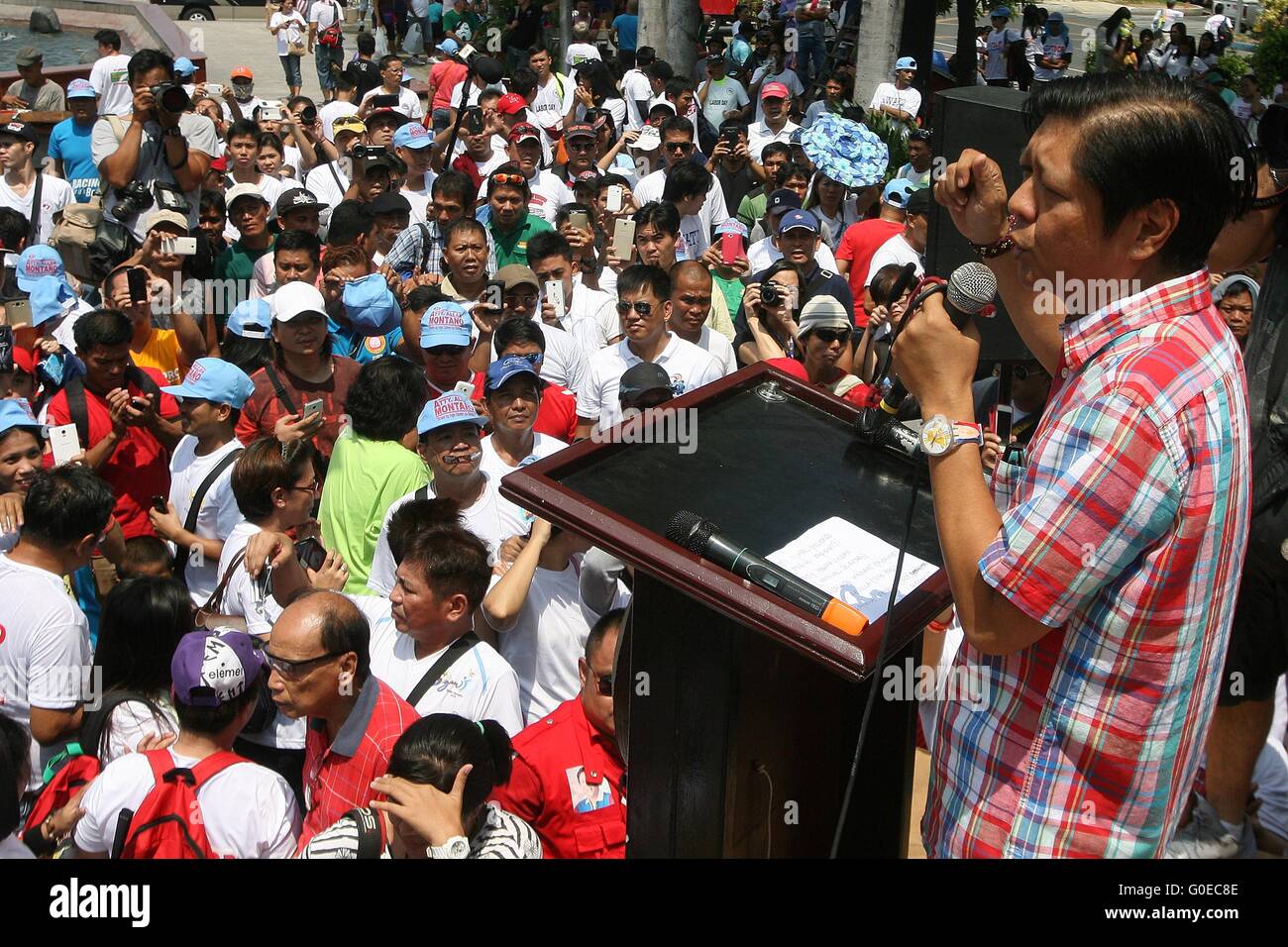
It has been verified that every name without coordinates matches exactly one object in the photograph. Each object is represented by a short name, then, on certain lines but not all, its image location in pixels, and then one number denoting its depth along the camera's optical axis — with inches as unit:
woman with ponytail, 110.1
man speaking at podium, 62.9
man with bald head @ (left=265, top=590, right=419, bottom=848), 133.6
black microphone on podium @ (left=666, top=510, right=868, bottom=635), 69.8
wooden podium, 76.9
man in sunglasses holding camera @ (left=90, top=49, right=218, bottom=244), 320.8
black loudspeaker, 91.1
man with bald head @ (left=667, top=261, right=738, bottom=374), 256.7
